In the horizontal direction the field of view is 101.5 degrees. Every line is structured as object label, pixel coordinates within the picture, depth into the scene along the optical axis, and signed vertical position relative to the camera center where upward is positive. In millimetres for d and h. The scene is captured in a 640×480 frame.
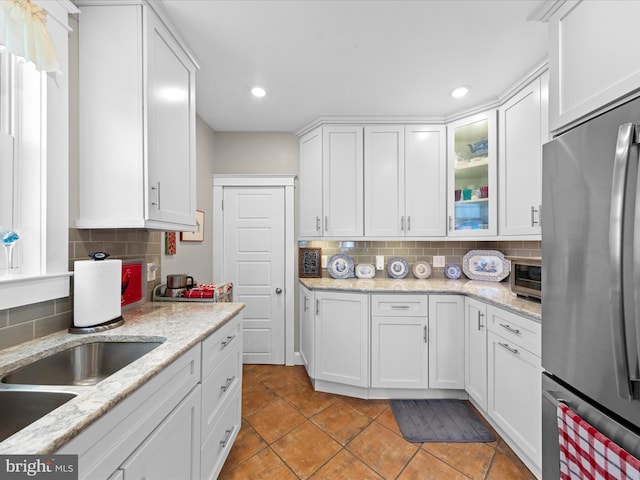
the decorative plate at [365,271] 2822 -333
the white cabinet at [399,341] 2234 -869
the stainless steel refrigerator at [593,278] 759 -127
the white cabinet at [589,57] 876 +698
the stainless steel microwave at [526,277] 1638 -243
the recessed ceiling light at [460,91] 2130 +1241
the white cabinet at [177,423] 692 -660
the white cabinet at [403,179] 2598 +613
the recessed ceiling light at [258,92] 2141 +1236
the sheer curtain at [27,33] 1002 +828
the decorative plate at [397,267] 2795 -290
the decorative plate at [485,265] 2549 -250
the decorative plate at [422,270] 2788 -318
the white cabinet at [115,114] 1313 +636
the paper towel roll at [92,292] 1211 -245
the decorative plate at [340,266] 2814 -280
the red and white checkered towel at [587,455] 756 -678
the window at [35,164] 1113 +330
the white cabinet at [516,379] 1479 -871
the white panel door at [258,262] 2977 -252
